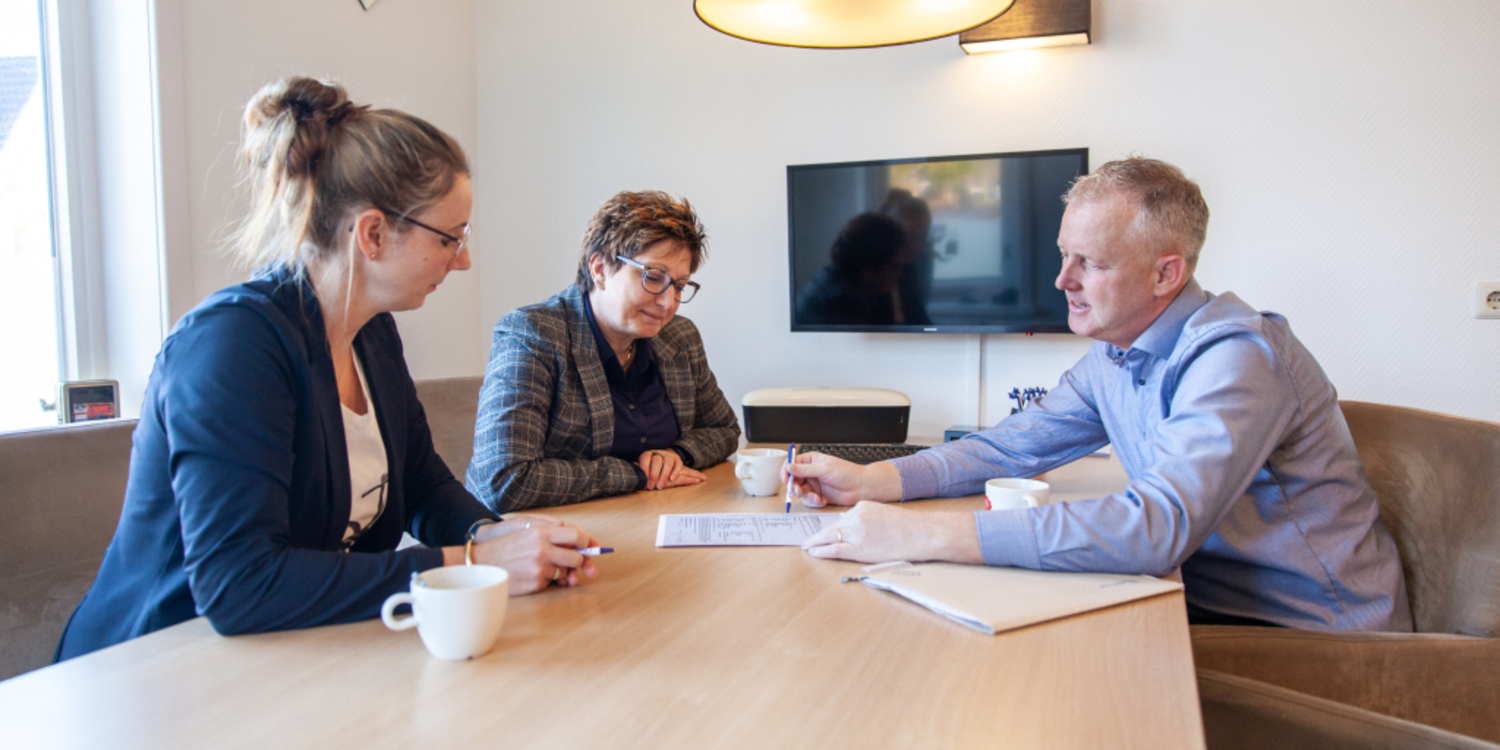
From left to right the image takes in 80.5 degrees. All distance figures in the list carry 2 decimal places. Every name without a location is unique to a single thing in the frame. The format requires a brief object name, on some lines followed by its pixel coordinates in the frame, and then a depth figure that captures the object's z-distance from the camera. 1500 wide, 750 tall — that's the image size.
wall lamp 2.52
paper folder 0.90
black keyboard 1.79
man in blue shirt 1.07
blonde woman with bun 0.89
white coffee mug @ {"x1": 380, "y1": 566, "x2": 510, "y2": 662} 0.77
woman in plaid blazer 1.52
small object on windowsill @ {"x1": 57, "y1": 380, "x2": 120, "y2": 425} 1.99
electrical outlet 2.35
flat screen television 2.67
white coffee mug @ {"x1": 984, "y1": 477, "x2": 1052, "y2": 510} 1.20
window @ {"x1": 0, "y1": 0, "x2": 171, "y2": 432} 2.01
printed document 1.21
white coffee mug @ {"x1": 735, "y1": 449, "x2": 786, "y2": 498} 1.51
